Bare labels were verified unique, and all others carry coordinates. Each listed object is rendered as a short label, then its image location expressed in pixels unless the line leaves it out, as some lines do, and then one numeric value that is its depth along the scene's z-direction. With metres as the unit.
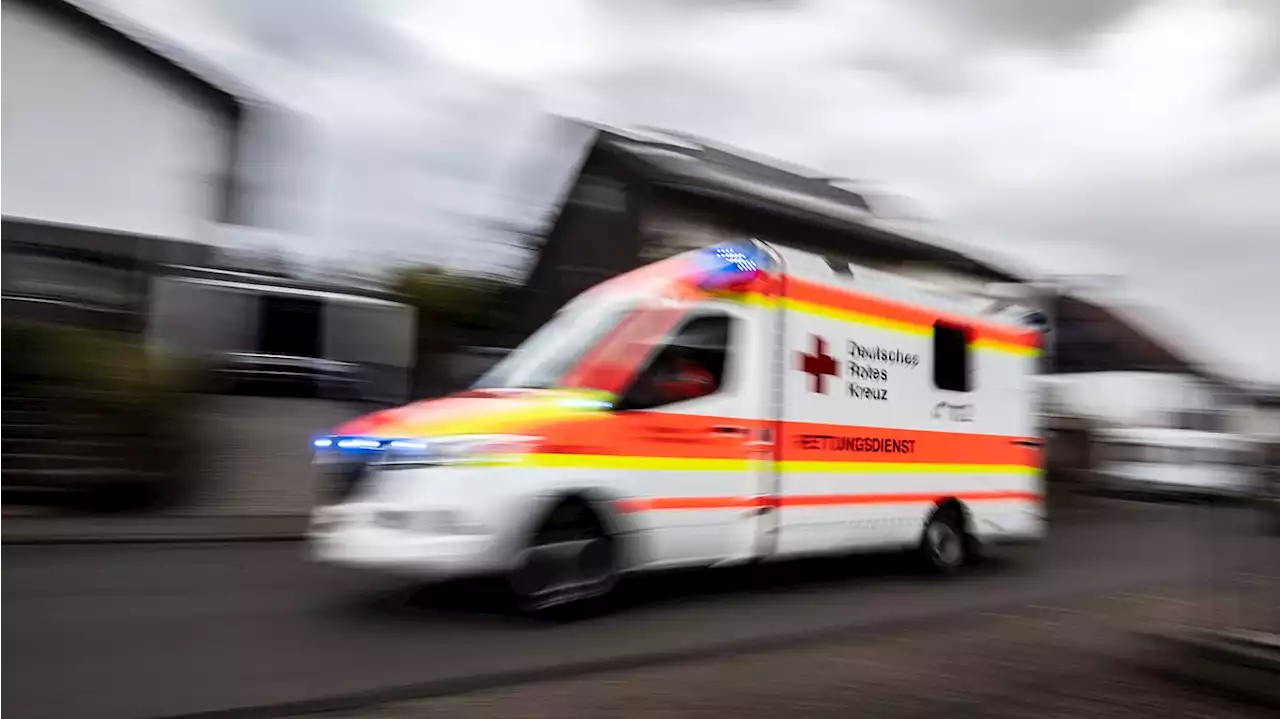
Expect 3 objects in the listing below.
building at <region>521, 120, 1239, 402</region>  19.45
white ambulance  6.55
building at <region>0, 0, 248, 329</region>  16.83
